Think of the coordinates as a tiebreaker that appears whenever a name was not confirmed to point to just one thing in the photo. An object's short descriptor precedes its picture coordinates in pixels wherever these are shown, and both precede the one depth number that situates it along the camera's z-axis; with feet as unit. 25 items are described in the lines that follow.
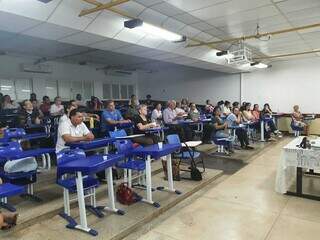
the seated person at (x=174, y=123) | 23.08
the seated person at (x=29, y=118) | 17.58
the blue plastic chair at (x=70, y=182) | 9.43
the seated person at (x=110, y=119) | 18.07
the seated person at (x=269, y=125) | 29.13
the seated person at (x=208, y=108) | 32.40
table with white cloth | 11.95
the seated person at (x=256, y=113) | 28.68
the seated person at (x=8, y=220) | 8.79
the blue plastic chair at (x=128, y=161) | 11.68
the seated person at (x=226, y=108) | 28.78
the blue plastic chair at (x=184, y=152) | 14.40
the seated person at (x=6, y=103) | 23.12
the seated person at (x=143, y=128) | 15.44
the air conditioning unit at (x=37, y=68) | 30.93
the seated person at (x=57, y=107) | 22.96
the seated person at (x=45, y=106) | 23.62
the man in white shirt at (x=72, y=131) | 11.85
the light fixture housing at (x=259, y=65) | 29.12
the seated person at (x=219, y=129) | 20.94
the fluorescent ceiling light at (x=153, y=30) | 14.15
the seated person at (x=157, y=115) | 24.27
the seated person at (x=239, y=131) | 23.24
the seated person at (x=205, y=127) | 24.95
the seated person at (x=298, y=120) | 29.45
